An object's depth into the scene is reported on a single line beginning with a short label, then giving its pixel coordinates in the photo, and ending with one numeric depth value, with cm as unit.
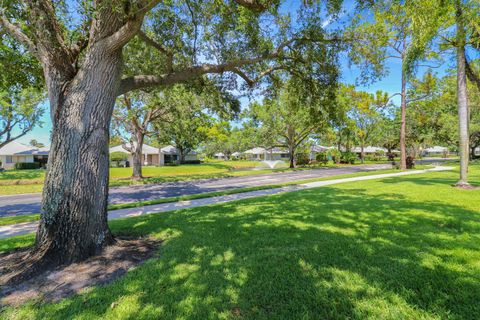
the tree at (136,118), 1638
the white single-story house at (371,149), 5580
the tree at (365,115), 3070
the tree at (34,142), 7186
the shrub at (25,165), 3425
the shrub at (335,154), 4064
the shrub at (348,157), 4116
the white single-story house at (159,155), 4284
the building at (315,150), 4858
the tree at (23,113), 2160
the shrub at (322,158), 4131
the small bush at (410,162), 2345
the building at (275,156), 7282
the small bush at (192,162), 4808
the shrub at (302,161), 3816
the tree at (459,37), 517
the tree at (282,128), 2645
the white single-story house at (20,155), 3772
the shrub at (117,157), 3566
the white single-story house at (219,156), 9344
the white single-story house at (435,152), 7462
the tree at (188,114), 920
